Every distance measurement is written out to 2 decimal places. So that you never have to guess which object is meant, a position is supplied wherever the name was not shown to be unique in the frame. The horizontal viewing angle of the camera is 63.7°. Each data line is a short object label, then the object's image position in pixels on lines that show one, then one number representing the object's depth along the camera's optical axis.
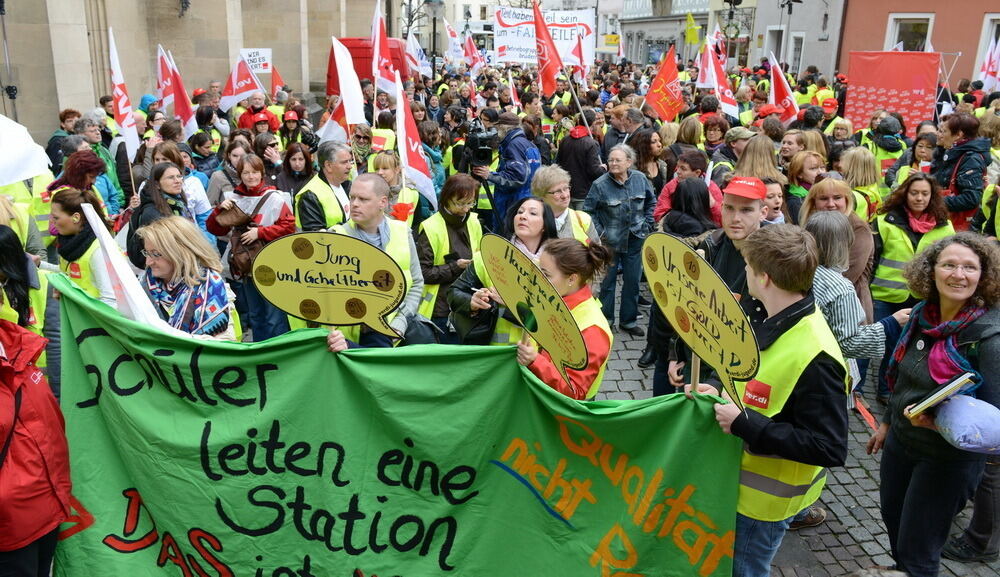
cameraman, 8.59
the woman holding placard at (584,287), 3.53
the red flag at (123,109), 7.93
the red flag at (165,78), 10.37
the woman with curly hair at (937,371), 3.26
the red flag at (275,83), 15.51
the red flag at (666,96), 11.15
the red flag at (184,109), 9.73
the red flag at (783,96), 11.86
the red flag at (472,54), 18.27
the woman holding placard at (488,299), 4.24
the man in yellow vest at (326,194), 6.03
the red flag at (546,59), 10.38
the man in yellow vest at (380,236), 4.63
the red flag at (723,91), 11.68
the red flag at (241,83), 11.83
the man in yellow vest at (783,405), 2.73
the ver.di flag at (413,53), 17.72
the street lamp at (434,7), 26.05
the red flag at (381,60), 9.91
